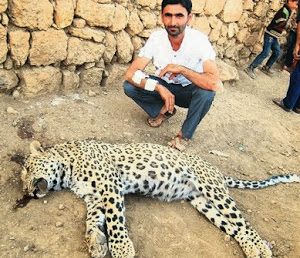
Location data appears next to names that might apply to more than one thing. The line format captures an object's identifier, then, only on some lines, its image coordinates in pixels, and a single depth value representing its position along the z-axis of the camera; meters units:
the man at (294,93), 6.41
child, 7.45
